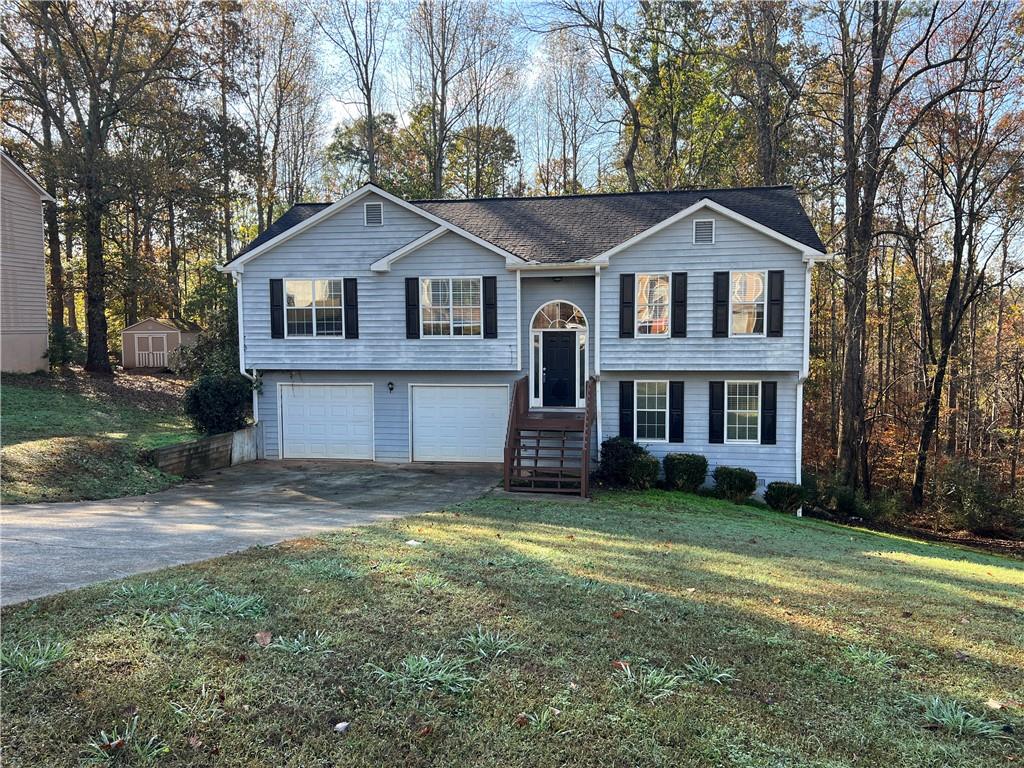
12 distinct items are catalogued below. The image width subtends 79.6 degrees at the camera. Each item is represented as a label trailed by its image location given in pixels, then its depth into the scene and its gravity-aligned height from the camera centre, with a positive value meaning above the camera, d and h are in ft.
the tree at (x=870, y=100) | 61.57 +25.83
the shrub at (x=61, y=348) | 73.20 +0.92
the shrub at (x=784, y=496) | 49.11 -11.81
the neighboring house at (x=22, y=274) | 67.26 +9.36
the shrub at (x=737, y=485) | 48.70 -10.79
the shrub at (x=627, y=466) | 47.44 -9.03
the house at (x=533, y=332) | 48.57 +1.61
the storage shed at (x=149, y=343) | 99.30 +1.89
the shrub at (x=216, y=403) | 50.26 -4.03
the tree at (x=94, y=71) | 72.02 +34.22
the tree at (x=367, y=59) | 88.28 +43.04
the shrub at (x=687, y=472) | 48.85 -9.79
